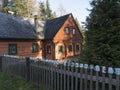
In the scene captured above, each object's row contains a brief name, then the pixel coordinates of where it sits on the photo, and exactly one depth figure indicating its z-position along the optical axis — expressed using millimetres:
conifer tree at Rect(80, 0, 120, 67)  6539
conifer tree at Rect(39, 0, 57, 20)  61562
